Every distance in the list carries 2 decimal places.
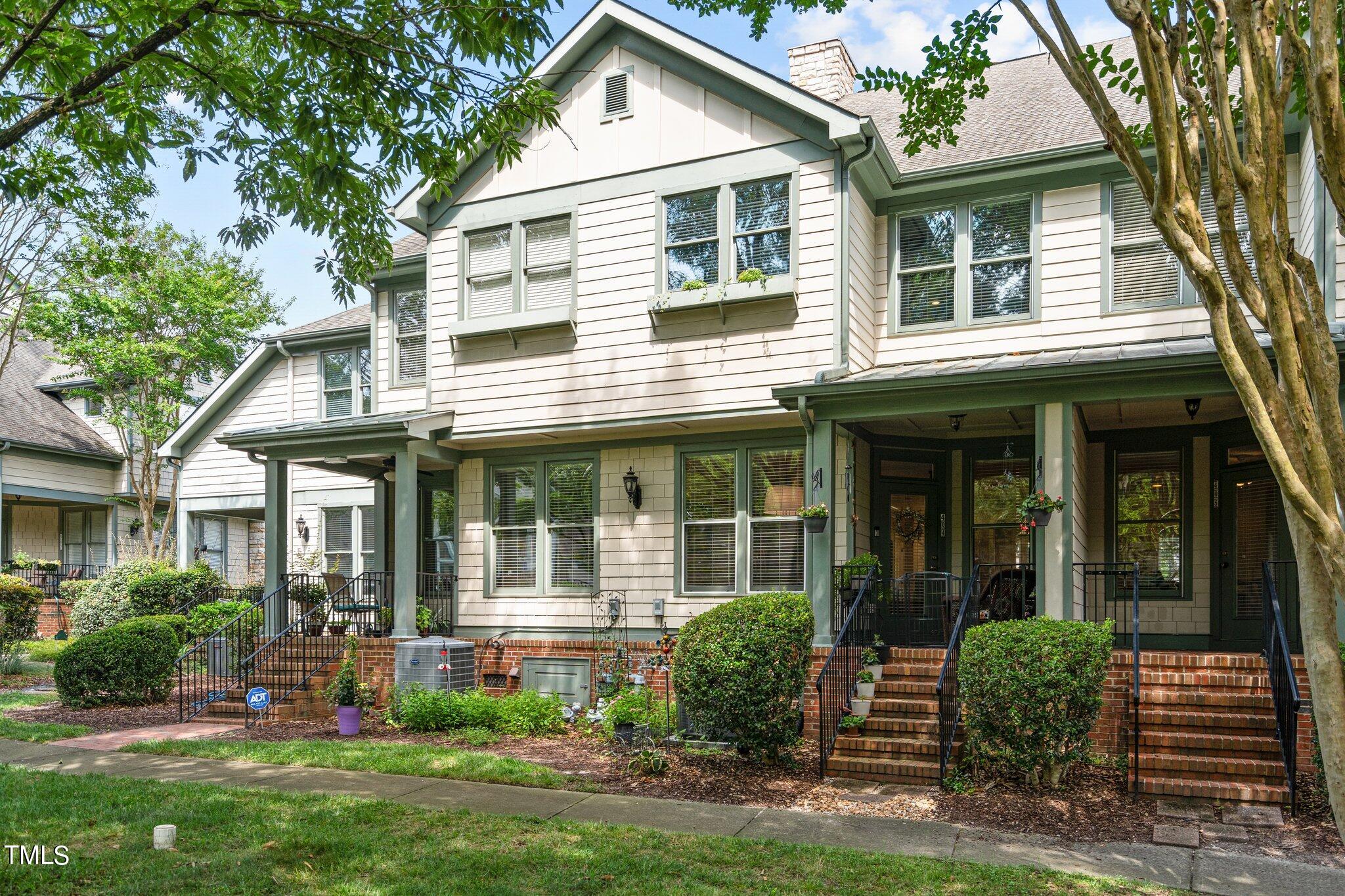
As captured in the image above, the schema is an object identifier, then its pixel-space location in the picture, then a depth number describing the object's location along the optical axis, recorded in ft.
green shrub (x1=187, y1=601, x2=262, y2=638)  54.13
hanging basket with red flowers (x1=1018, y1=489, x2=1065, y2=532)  32.73
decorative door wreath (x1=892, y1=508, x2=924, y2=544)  41.83
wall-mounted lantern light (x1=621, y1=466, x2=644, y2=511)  41.70
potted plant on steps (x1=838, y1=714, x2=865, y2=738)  31.09
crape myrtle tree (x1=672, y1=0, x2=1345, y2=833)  13.23
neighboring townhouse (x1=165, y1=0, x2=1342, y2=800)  36.60
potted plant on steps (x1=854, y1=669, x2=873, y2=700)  33.32
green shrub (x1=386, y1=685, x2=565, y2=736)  38.04
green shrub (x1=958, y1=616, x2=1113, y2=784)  26.81
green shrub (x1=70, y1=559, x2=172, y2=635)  60.49
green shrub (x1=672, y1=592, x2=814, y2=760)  30.17
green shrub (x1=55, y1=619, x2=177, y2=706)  43.65
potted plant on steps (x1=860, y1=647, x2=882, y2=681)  34.22
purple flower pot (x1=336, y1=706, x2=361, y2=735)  37.50
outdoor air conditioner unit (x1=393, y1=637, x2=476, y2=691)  40.45
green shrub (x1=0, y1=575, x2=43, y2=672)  59.67
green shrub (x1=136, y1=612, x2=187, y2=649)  53.26
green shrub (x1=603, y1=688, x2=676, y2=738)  35.42
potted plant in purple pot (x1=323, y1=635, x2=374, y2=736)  37.58
